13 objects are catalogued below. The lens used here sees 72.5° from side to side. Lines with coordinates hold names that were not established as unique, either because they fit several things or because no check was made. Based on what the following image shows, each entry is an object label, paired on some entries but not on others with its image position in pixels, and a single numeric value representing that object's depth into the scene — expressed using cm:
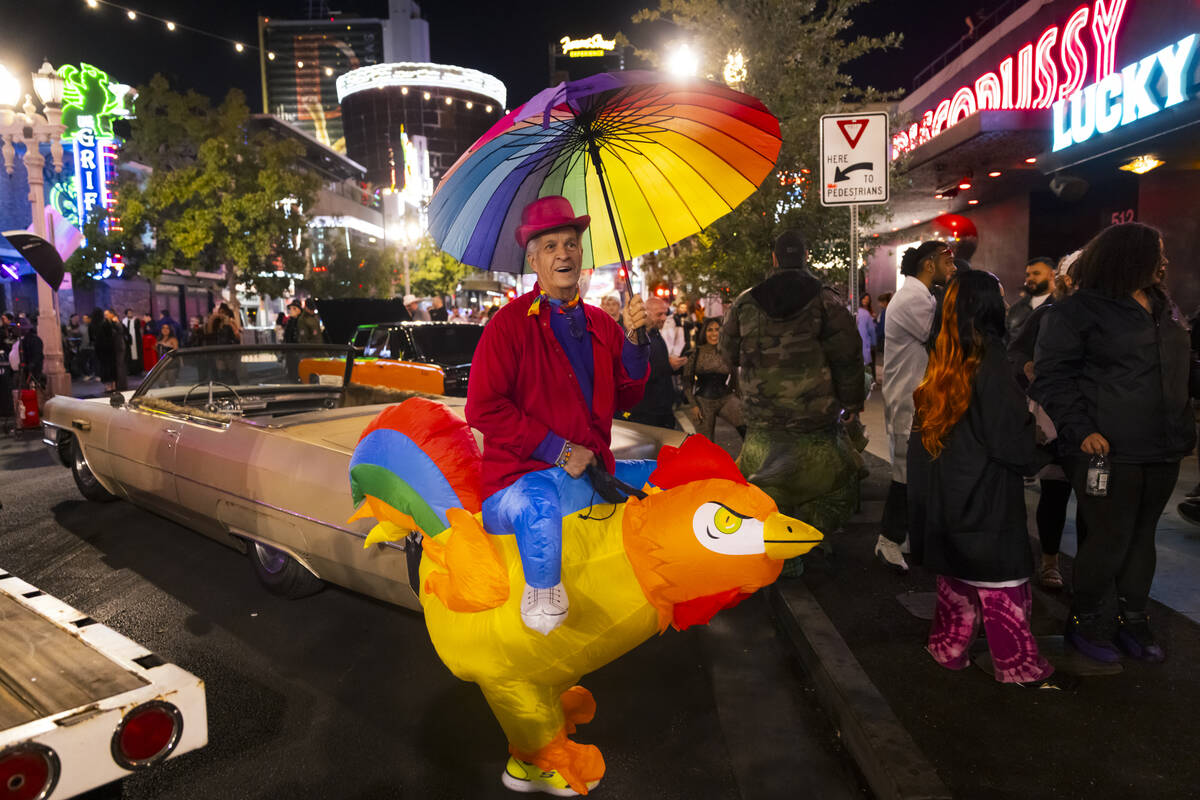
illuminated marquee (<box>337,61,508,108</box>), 16000
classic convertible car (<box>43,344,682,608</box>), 416
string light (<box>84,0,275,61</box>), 1606
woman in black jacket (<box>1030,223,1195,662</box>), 345
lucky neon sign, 796
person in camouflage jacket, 468
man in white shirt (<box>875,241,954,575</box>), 495
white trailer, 176
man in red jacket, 253
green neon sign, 2783
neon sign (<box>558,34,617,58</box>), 14275
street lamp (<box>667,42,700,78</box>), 1146
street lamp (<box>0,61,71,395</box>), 1411
